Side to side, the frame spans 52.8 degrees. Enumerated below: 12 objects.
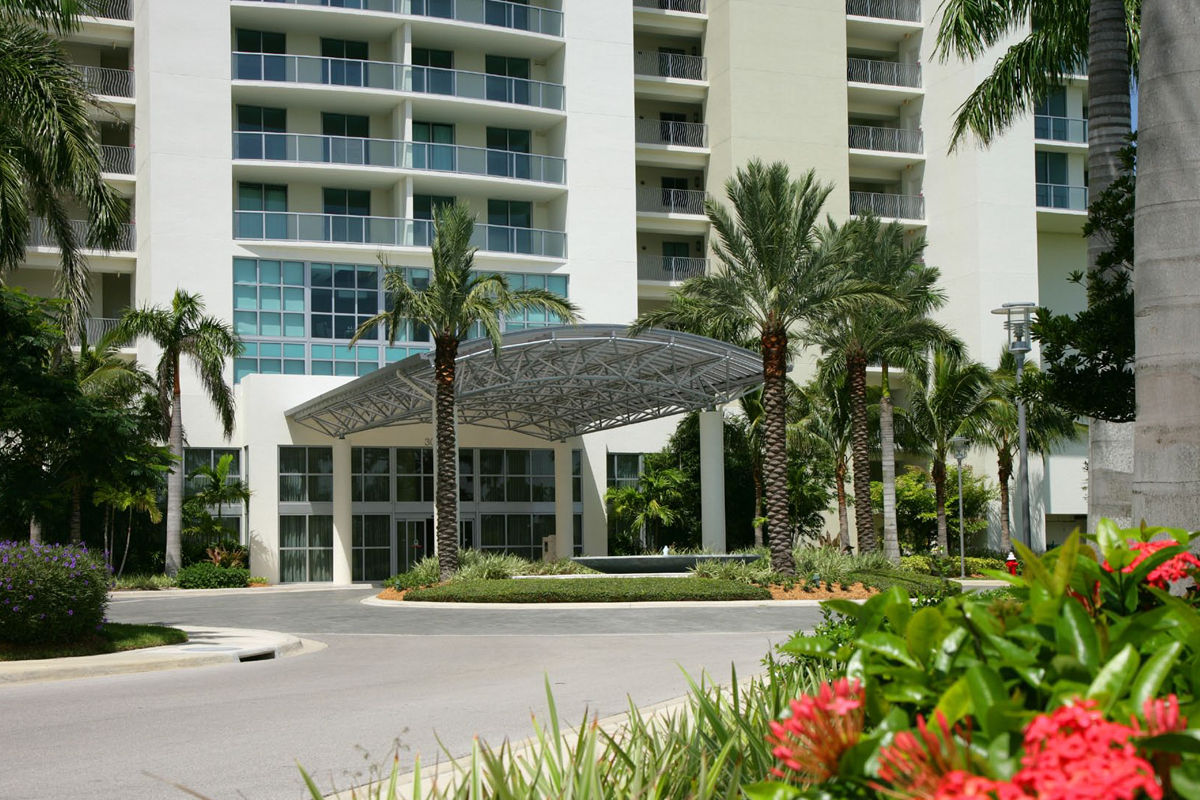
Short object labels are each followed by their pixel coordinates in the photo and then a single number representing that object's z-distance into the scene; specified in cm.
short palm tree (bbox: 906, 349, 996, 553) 4144
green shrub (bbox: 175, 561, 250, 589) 3650
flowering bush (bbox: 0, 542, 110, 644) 1545
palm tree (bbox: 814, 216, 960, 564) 3312
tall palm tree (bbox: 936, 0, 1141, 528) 1170
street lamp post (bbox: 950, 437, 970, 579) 3444
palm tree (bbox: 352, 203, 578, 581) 3030
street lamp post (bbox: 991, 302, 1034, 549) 2809
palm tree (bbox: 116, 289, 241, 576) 3650
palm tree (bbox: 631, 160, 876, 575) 2908
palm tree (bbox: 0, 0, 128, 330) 1759
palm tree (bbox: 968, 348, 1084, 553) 4203
